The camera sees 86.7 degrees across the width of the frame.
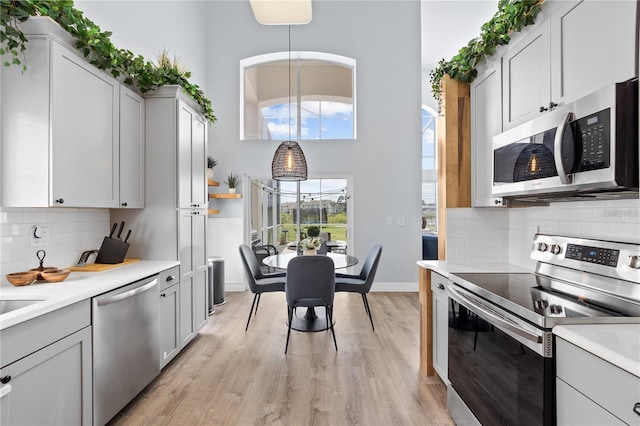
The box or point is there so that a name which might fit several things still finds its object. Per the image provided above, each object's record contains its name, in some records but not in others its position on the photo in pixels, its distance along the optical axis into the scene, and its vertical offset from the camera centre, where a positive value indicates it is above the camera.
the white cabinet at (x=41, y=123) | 1.83 +0.48
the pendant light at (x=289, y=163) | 3.79 +0.55
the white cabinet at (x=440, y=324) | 2.20 -0.76
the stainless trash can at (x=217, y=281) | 4.35 -0.91
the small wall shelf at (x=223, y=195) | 4.98 +0.24
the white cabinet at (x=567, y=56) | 1.30 +0.72
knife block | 2.51 -0.30
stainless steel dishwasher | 1.85 -0.82
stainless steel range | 1.24 -0.44
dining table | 3.43 -1.18
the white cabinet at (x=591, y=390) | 0.90 -0.53
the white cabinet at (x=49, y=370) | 1.32 -0.70
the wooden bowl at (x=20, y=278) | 1.83 -0.37
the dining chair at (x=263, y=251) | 5.43 -0.65
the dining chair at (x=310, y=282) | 2.97 -0.63
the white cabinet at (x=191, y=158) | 2.93 +0.50
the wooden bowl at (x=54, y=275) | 1.93 -0.37
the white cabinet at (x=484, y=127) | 2.19 +0.58
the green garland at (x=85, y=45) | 1.70 +1.04
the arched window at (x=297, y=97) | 5.48 +1.90
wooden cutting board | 2.32 -0.39
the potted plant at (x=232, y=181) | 5.14 +0.46
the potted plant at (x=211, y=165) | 4.78 +0.66
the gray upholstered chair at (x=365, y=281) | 3.55 -0.75
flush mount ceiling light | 3.28 +2.03
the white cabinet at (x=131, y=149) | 2.55 +0.49
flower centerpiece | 3.71 -0.38
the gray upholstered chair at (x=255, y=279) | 3.53 -0.74
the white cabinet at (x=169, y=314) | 2.58 -0.82
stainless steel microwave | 1.26 +0.27
